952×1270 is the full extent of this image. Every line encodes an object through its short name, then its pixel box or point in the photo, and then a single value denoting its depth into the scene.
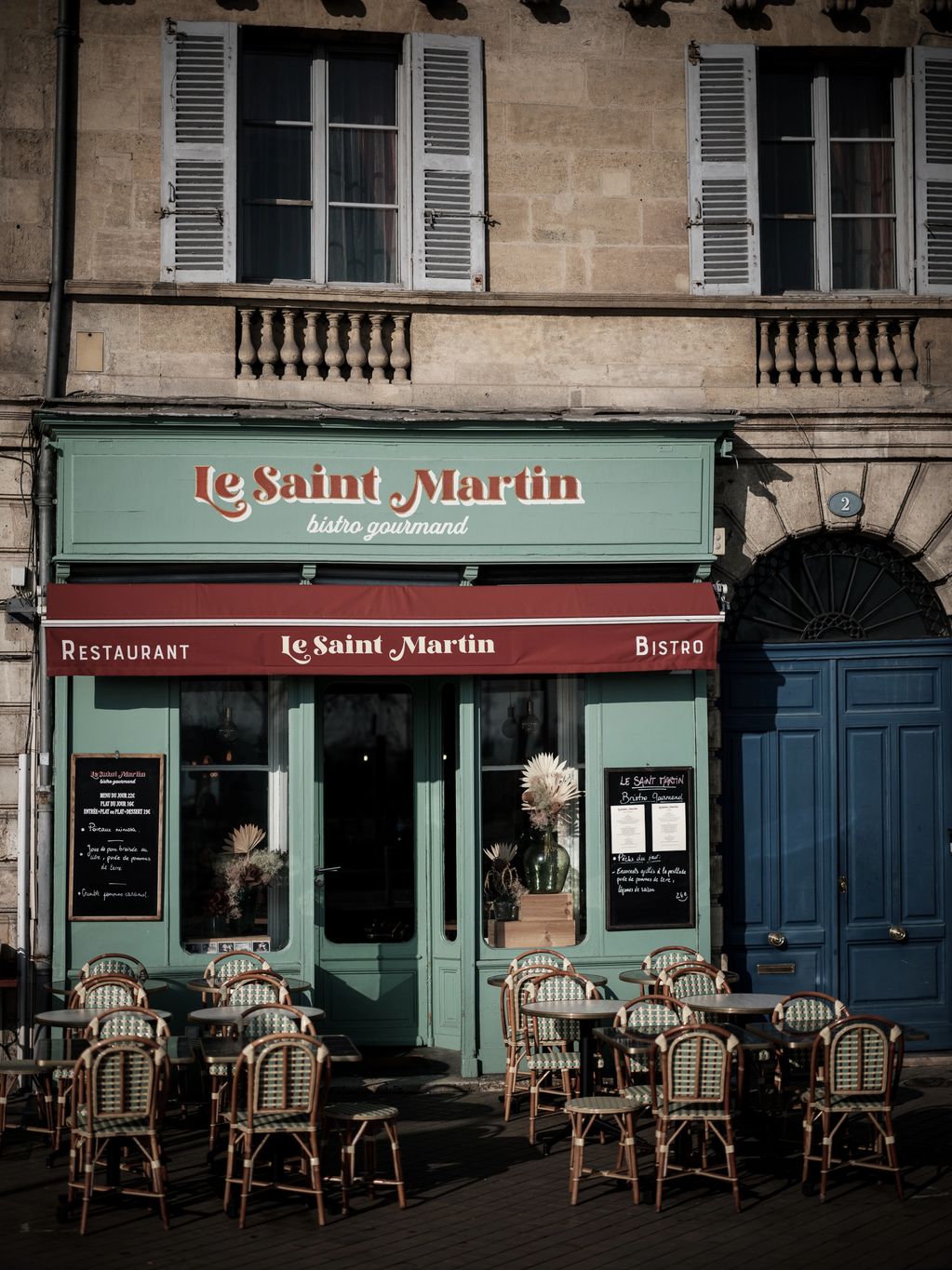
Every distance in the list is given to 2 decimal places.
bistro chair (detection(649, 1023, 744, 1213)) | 8.45
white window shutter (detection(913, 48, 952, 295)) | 12.58
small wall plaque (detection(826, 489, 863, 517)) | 12.29
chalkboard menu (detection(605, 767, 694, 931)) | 11.88
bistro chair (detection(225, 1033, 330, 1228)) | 8.16
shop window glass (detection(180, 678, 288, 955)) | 11.58
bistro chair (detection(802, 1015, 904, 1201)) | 8.69
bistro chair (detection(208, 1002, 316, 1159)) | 9.15
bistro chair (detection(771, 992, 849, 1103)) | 9.59
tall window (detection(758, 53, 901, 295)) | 12.73
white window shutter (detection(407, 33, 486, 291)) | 12.12
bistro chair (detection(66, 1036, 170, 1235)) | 8.09
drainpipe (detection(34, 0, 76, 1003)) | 11.27
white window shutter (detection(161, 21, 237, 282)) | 11.86
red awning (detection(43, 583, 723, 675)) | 11.20
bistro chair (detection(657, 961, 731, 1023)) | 10.47
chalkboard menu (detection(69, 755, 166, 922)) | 11.32
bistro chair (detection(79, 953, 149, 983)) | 10.77
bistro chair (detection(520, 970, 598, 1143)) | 10.02
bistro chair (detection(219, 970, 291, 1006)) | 10.11
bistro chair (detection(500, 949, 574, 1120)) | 10.43
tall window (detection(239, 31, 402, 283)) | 12.21
